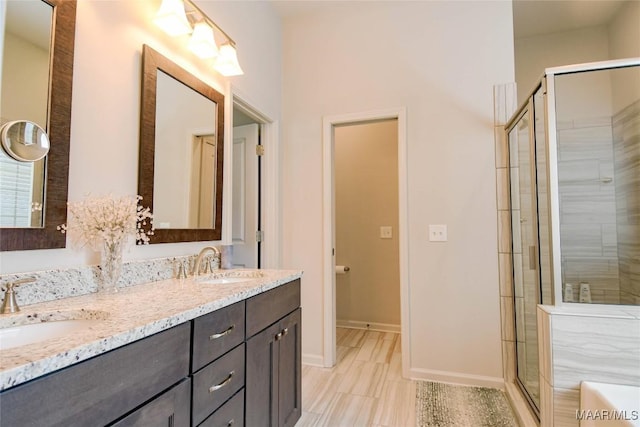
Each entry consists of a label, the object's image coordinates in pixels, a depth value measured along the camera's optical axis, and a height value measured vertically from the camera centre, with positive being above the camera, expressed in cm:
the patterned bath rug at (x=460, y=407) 180 -107
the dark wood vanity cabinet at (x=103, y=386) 56 -32
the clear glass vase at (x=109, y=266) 117 -13
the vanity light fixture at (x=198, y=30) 148 +100
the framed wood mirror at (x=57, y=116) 103 +38
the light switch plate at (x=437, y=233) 233 -2
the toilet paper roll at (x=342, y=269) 343 -42
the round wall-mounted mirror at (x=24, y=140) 94 +27
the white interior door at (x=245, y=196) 259 +27
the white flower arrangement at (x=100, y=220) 112 +3
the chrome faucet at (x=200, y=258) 160 -15
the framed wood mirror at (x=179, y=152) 144 +40
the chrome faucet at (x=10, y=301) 86 -20
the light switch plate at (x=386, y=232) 341 -2
